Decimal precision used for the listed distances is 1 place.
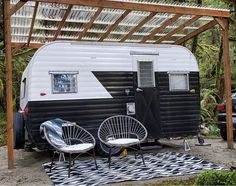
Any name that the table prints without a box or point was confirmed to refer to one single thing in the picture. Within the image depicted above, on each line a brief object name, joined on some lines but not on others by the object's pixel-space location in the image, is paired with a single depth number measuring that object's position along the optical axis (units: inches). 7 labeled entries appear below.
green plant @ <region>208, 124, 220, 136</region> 435.8
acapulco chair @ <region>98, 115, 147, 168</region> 291.6
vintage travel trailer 277.7
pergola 264.4
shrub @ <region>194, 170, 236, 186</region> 125.6
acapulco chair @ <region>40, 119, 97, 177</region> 230.8
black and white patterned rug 215.2
